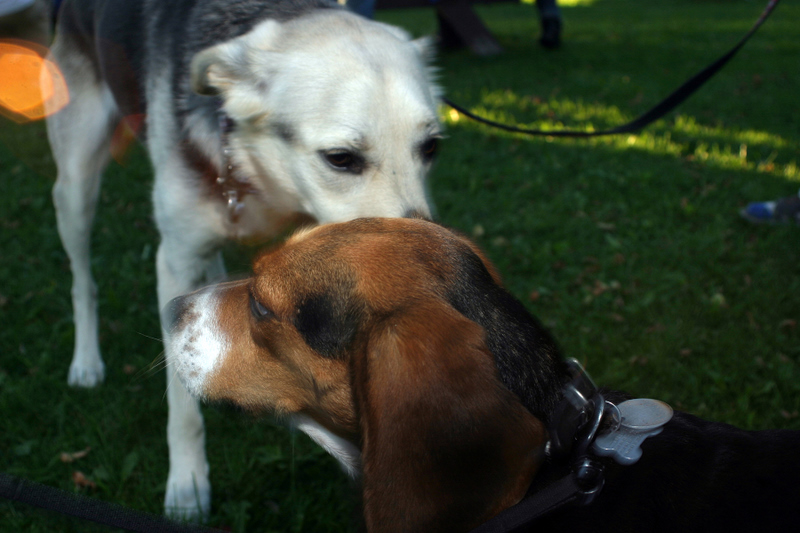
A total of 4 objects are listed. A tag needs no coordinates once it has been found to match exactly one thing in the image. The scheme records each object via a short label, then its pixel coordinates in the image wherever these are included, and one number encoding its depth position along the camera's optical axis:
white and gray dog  0.94
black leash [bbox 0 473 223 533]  0.69
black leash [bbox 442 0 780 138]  1.12
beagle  0.69
